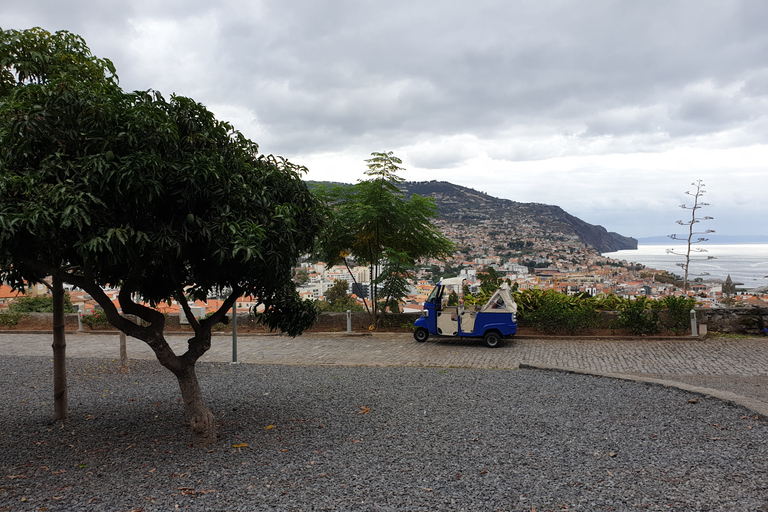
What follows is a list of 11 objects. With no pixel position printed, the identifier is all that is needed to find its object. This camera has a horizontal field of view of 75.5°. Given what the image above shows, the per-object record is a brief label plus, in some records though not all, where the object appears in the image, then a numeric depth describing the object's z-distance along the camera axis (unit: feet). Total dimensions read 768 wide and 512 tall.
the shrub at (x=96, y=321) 51.49
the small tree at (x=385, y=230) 46.14
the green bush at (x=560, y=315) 42.73
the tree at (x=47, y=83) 12.14
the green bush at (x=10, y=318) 53.23
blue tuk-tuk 38.91
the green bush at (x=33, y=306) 56.39
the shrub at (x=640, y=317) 41.34
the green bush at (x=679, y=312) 41.52
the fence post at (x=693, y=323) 40.37
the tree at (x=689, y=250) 50.21
